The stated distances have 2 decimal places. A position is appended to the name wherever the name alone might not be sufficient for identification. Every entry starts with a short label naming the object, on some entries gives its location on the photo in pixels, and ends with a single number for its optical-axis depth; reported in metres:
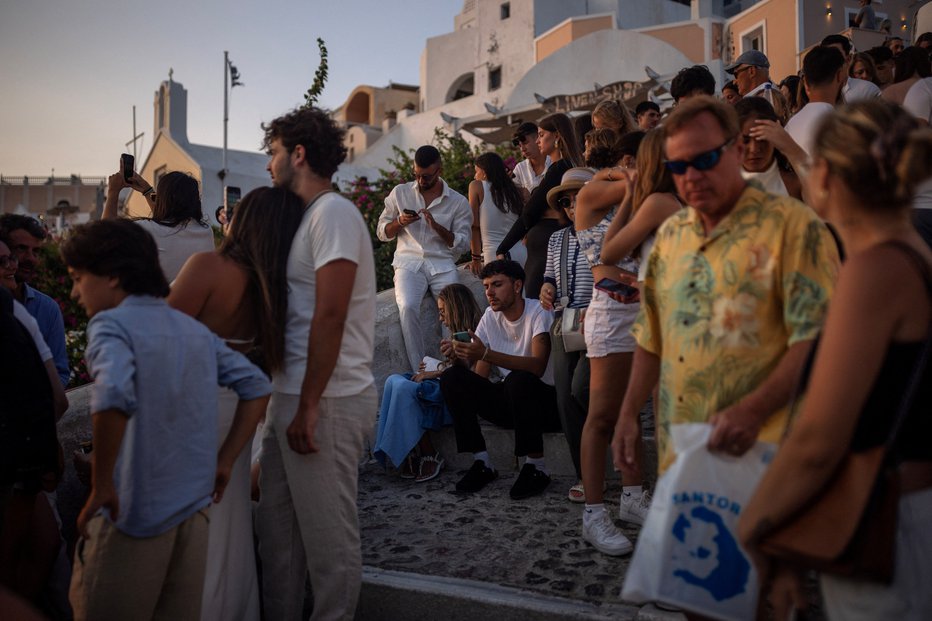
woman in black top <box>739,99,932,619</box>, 1.71
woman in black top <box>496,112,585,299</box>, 5.61
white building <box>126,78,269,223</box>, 28.34
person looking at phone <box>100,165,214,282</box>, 4.38
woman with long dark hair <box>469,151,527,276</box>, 7.07
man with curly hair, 2.96
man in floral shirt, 2.11
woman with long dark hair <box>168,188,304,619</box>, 3.04
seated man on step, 4.98
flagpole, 26.31
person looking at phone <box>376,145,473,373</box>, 6.67
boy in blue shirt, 2.46
